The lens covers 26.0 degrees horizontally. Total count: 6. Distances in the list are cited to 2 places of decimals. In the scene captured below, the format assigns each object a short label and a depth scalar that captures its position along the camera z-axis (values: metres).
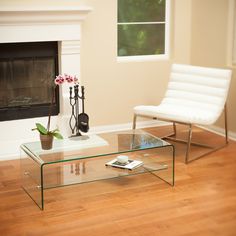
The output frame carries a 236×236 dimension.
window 5.65
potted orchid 3.94
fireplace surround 4.85
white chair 4.80
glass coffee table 3.86
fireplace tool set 4.75
